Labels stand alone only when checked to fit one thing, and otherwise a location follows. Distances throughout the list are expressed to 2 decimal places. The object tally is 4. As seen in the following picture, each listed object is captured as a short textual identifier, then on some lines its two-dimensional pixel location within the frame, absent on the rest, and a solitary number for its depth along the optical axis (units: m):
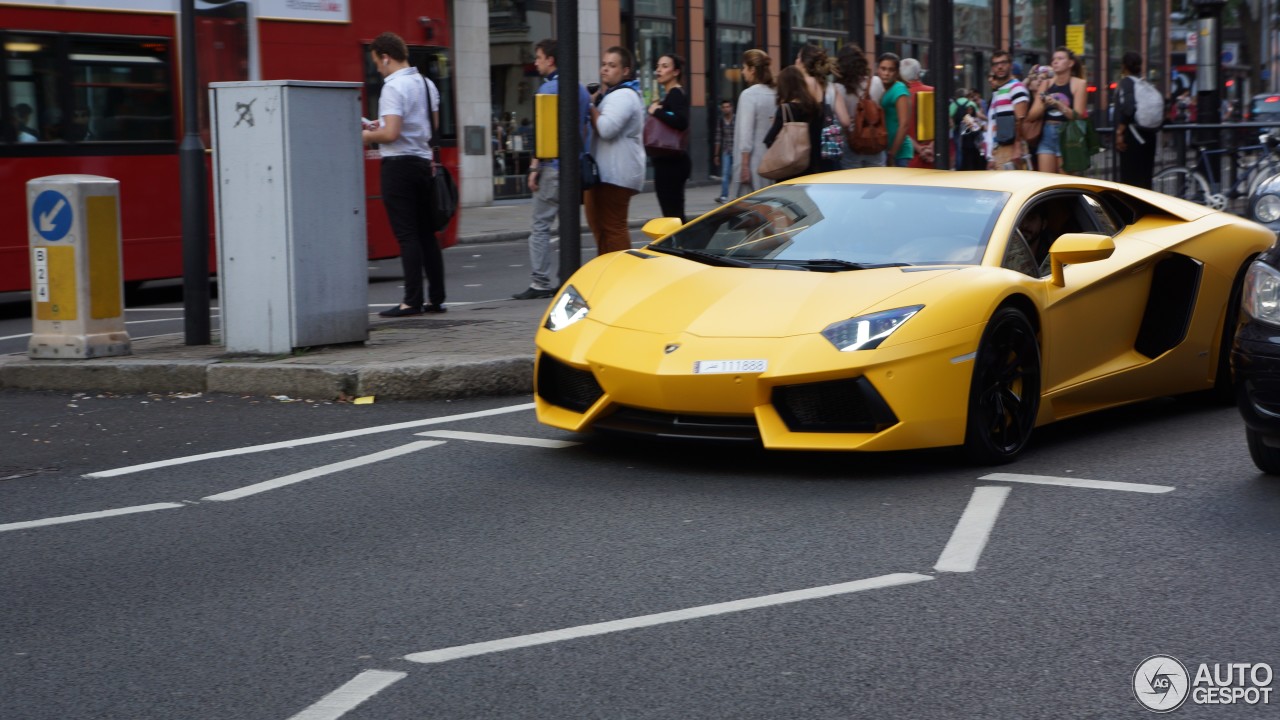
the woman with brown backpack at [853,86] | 13.67
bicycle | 18.40
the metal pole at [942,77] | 14.50
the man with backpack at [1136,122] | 17.47
